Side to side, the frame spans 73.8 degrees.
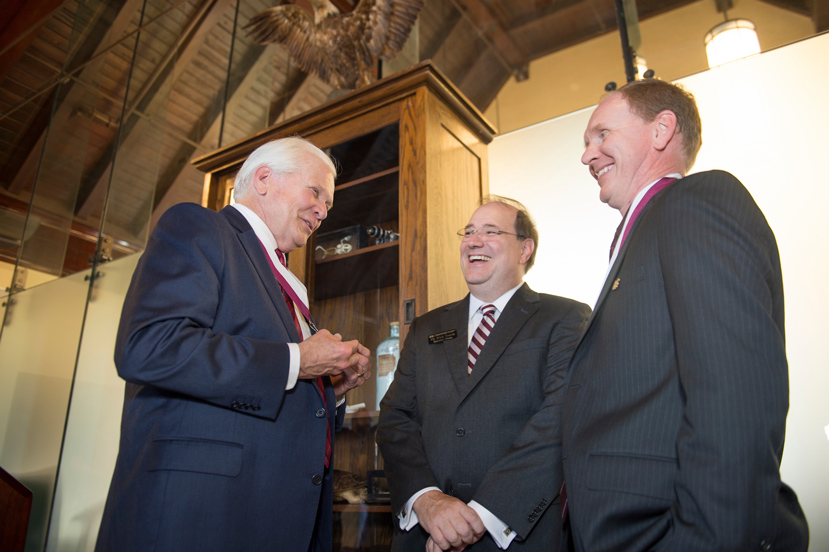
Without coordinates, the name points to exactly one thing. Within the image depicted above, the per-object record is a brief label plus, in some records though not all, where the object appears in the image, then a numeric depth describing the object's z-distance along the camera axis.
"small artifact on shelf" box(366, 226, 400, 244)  2.21
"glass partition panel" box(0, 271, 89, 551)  2.89
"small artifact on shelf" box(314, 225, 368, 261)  2.36
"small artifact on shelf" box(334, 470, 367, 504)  2.08
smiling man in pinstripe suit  0.75
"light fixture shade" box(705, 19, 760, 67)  2.12
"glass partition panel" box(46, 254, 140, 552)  2.71
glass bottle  2.20
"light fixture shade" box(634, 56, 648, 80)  2.41
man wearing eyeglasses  1.32
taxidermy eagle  3.02
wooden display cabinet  2.08
